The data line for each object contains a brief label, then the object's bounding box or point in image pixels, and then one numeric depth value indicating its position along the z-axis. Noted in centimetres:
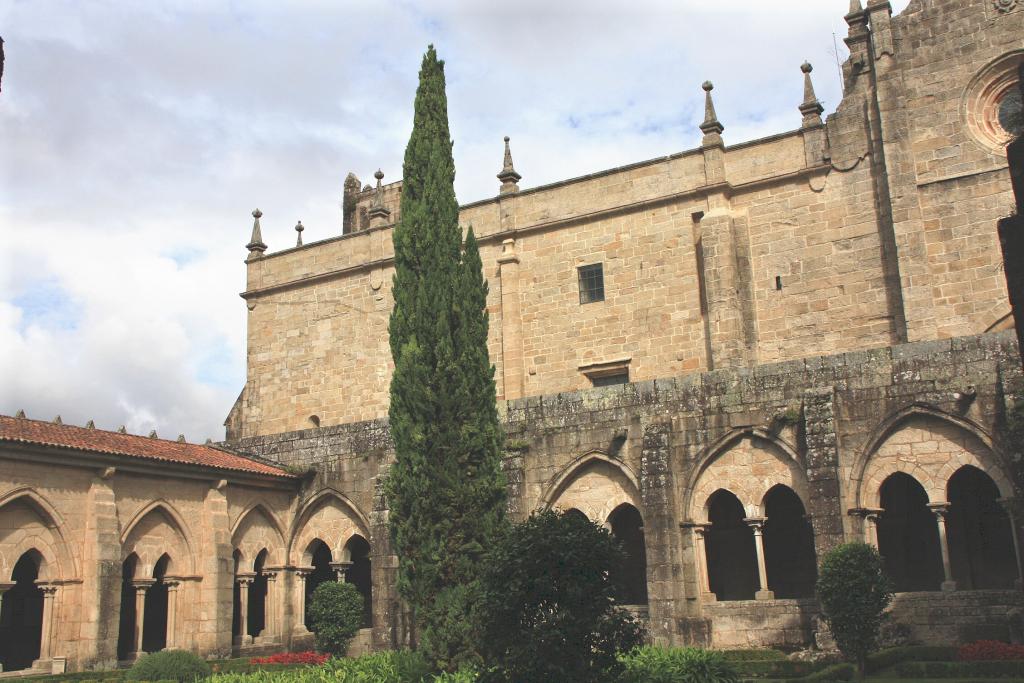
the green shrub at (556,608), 977
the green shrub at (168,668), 1574
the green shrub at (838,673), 1388
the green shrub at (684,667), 1280
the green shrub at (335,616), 1862
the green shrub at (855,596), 1401
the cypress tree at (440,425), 1623
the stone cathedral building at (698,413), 1697
